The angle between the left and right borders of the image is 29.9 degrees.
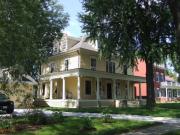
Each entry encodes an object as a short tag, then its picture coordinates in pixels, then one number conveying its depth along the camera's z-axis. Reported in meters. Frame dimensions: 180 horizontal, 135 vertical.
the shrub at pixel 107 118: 16.97
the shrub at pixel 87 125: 14.32
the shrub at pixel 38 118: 15.69
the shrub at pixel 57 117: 16.92
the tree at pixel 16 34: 14.10
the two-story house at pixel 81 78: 38.72
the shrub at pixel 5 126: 13.70
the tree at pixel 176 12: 10.18
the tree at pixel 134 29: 30.75
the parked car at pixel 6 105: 24.80
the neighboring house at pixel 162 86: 68.88
